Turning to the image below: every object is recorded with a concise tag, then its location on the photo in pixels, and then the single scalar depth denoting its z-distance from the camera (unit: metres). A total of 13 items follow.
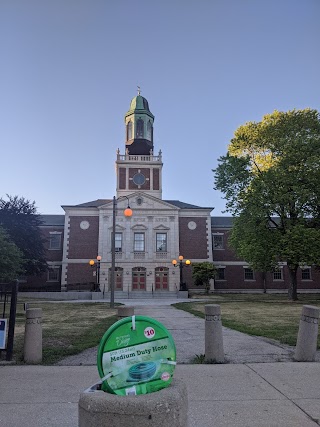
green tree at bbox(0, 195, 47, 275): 36.12
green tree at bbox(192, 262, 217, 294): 40.84
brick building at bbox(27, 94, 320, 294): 45.03
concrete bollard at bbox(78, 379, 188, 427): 2.21
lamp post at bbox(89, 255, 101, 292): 43.29
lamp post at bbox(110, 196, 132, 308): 20.25
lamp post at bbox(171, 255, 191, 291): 41.66
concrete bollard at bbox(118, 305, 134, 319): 7.79
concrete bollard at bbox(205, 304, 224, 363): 6.55
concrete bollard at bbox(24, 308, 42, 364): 6.67
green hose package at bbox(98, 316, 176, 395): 2.51
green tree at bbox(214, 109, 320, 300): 24.77
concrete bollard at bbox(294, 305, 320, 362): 6.58
